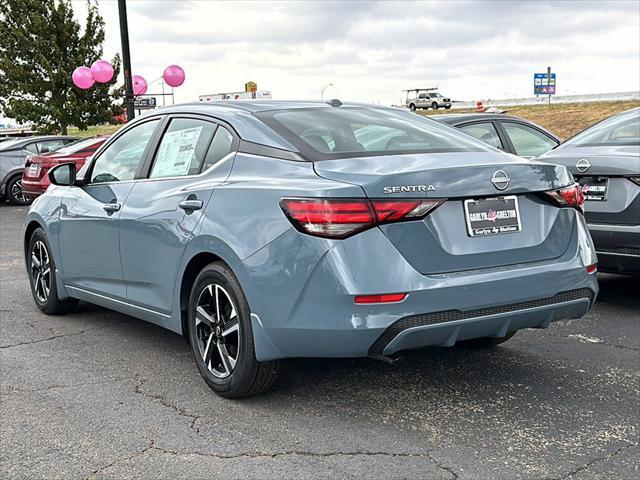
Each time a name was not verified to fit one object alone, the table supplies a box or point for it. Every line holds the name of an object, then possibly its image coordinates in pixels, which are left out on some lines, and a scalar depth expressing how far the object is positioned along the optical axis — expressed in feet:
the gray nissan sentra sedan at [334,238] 11.80
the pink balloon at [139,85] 85.40
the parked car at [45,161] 46.37
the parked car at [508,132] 28.60
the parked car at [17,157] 56.70
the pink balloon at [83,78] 78.89
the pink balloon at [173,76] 72.28
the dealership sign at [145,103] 58.70
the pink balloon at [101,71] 78.12
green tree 103.45
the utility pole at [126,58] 55.52
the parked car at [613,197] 19.06
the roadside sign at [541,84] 184.65
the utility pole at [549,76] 158.71
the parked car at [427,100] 215.31
